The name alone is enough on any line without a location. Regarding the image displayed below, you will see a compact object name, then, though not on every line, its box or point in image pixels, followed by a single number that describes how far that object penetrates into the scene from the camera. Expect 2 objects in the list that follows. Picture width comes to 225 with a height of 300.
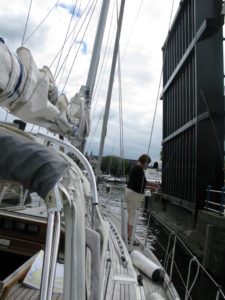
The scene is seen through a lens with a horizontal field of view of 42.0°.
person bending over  5.39
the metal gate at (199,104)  9.79
